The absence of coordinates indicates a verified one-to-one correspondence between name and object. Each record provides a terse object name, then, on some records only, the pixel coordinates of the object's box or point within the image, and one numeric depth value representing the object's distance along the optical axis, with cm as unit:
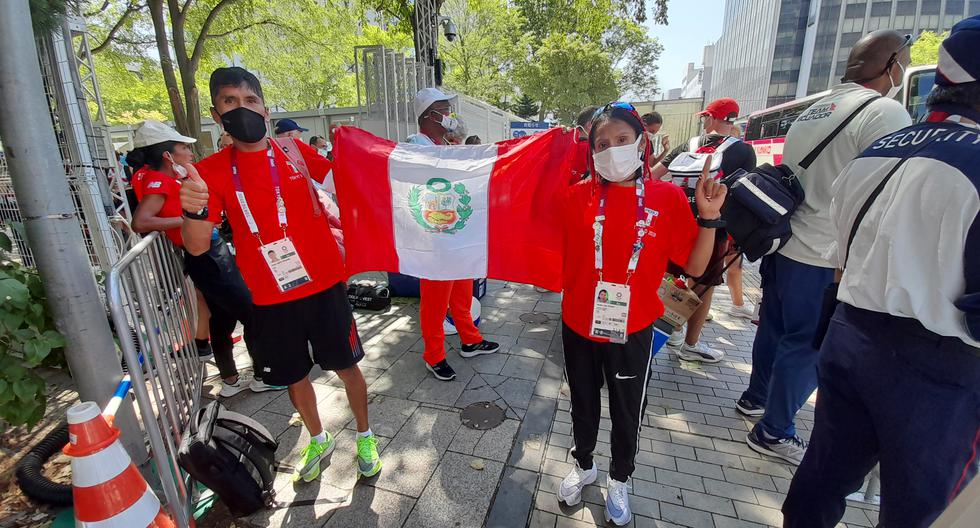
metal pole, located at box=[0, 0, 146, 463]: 171
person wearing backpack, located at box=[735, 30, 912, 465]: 232
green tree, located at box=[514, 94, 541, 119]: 3918
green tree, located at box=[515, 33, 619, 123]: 2395
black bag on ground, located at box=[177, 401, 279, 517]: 208
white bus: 826
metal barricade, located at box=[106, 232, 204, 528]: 182
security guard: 134
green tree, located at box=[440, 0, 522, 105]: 2461
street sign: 1605
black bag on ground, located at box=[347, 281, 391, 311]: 530
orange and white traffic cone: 132
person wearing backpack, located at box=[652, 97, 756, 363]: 344
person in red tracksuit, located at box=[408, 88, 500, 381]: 356
